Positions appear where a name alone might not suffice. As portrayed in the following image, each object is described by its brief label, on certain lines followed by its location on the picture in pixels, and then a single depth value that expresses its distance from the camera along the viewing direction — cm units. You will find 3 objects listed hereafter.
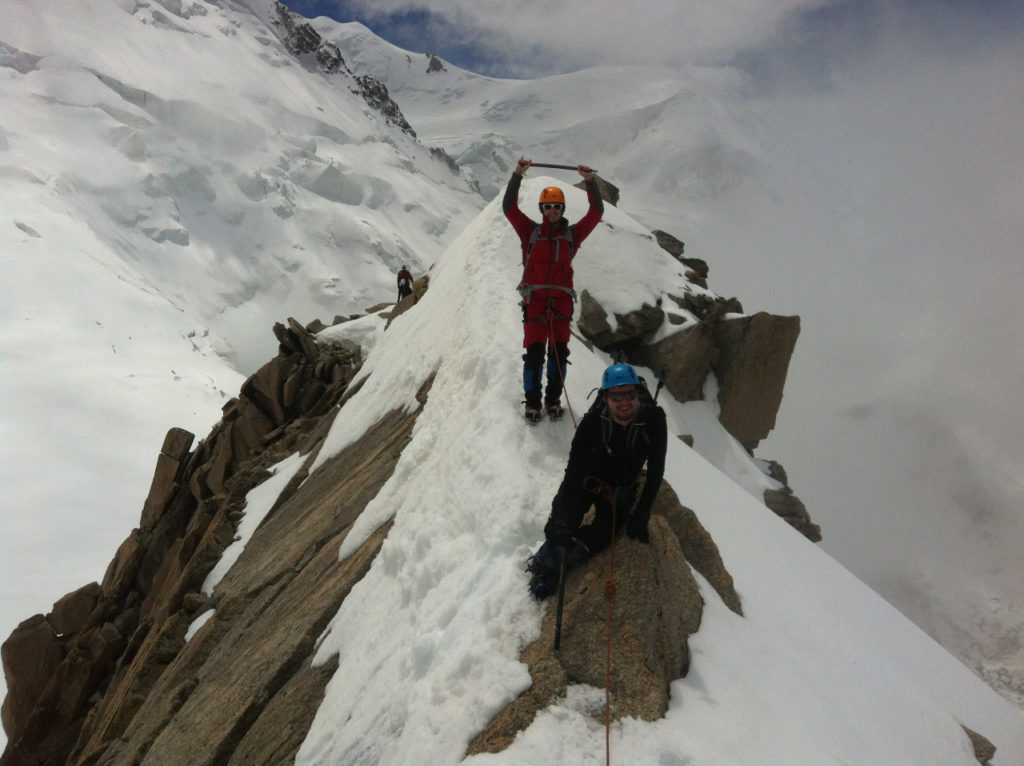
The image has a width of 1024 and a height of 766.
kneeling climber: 405
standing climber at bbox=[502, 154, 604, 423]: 604
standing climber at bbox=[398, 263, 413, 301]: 2418
